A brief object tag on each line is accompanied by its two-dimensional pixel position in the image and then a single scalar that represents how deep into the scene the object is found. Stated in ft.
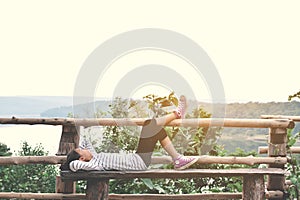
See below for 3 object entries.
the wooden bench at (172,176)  8.77
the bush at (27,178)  12.22
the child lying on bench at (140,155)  8.87
